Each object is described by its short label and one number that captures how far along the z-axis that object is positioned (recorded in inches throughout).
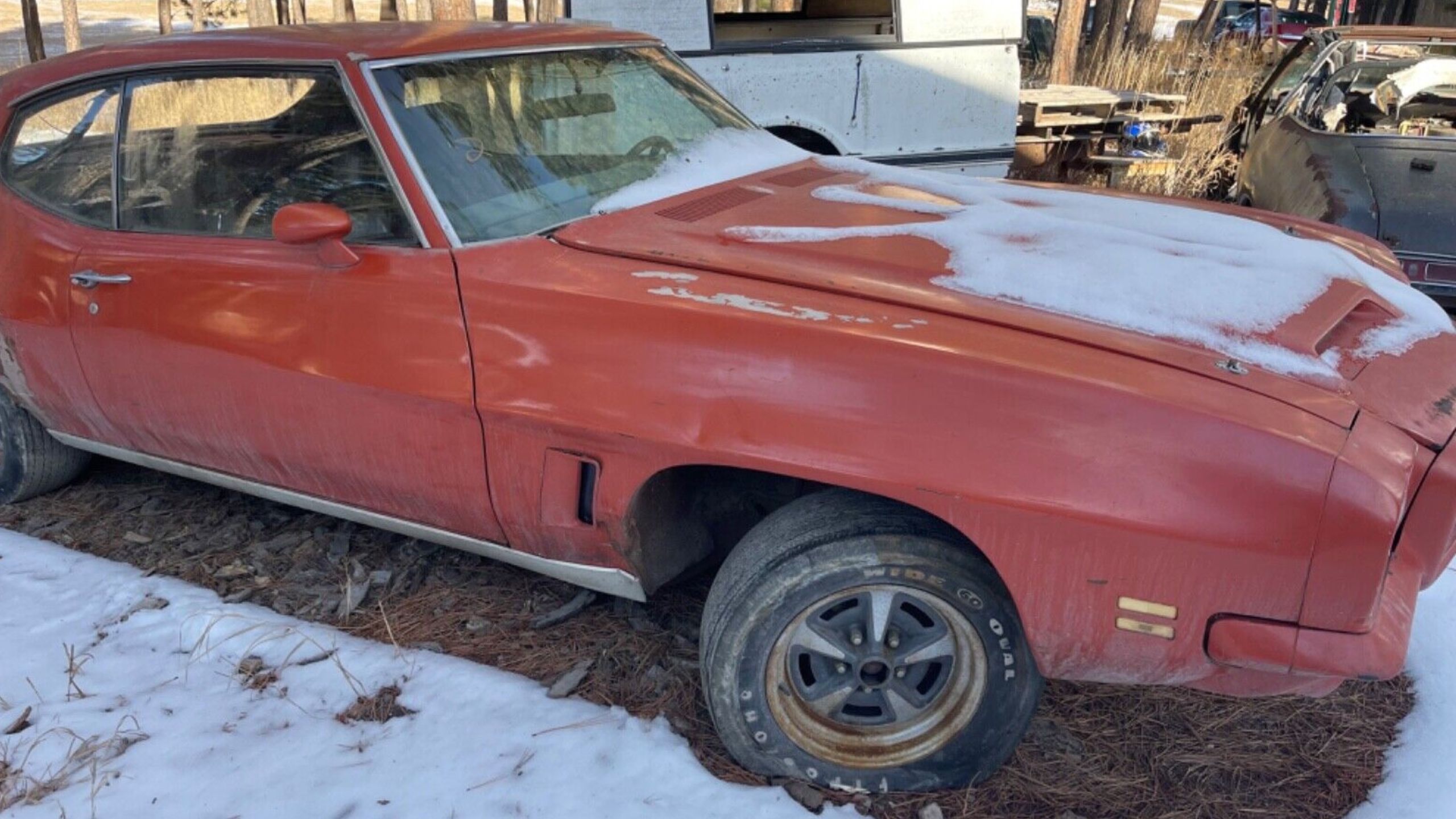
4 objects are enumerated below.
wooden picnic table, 312.3
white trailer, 248.4
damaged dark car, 198.8
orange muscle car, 79.2
